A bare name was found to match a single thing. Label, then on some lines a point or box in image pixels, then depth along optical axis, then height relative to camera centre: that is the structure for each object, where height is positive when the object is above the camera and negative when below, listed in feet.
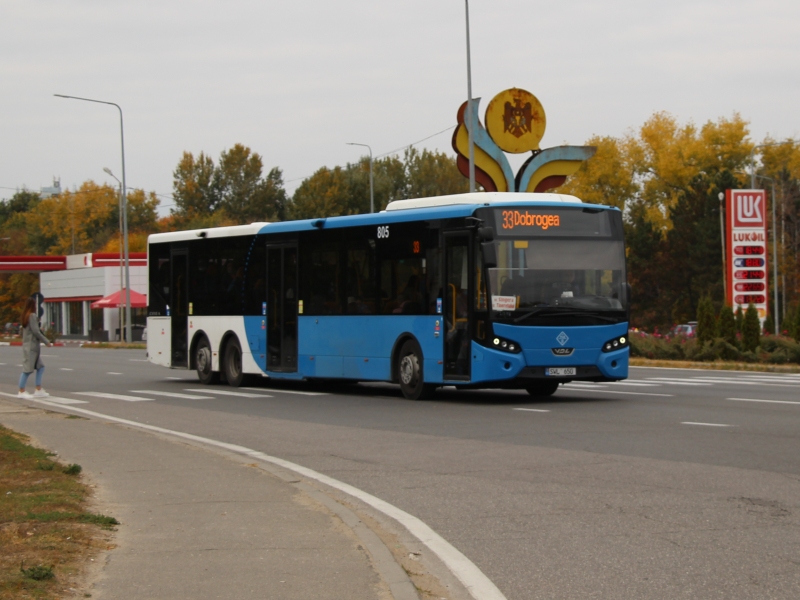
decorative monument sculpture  132.77 +17.87
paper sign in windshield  60.64 +0.32
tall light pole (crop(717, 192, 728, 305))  240.61 +16.57
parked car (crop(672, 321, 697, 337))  198.90 -3.62
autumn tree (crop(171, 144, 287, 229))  454.40 +47.27
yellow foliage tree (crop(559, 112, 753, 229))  295.07 +35.62
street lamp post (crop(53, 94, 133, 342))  193.77 +12.98
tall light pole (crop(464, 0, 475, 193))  122.62 +16.22
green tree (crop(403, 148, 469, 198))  389.80 +43.75
